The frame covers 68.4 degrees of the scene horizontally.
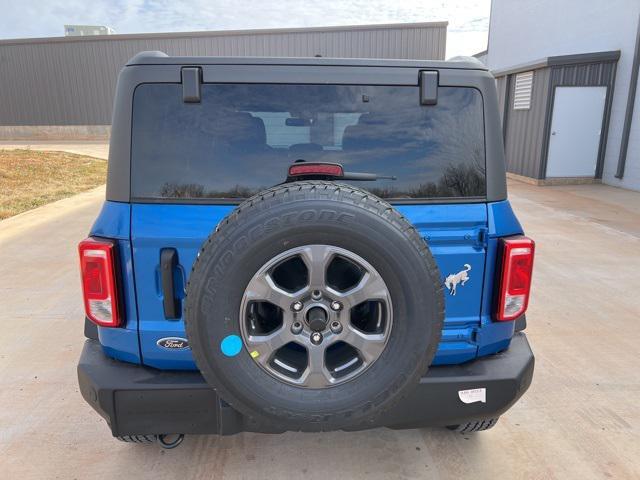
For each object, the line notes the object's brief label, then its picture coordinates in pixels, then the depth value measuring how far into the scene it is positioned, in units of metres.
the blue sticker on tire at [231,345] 1.71
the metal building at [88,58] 25.67
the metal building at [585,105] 11.03
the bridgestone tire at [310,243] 1.65
